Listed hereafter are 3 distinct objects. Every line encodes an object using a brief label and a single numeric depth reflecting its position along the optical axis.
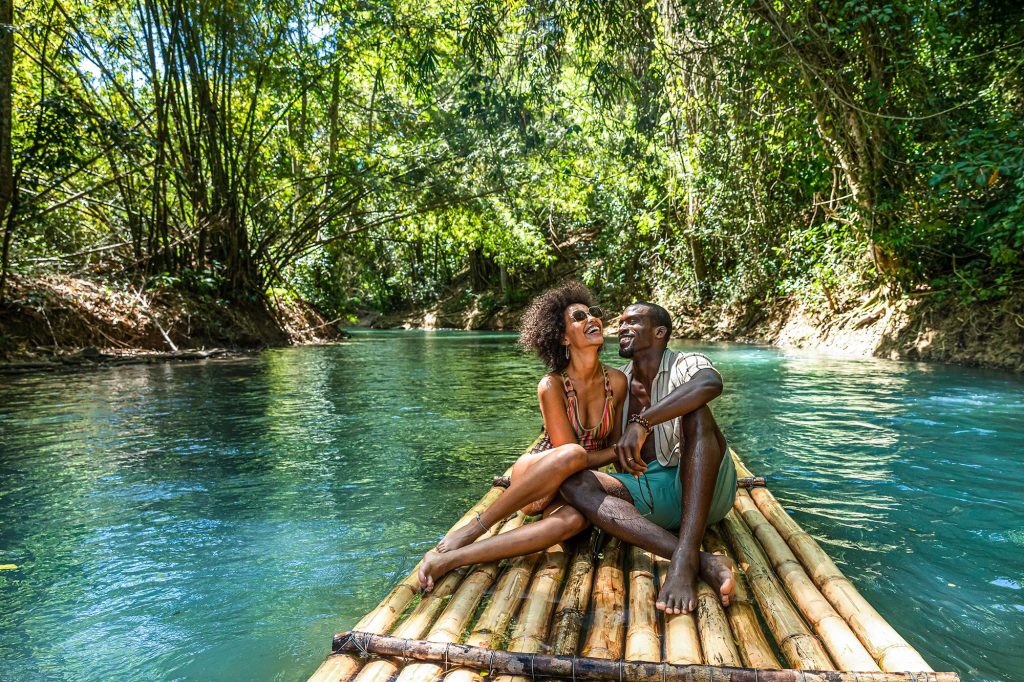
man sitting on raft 2.37
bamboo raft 1.78
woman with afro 2.60
